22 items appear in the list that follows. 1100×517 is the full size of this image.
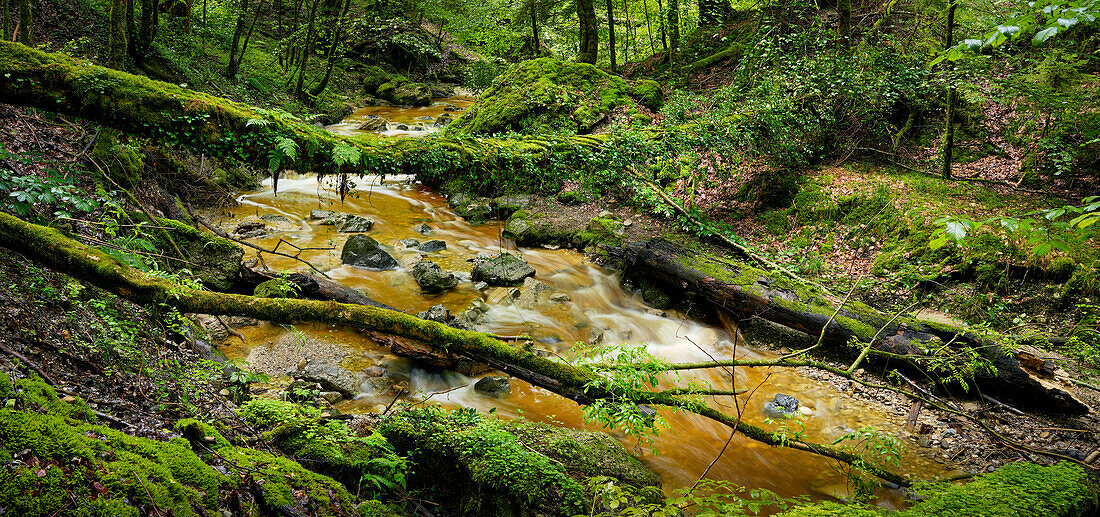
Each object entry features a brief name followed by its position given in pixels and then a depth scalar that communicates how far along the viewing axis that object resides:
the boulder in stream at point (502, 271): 8.88
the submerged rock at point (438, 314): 7.28
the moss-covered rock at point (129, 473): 1.96
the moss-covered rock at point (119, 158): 5.62
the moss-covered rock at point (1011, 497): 3.51
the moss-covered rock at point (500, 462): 3.70
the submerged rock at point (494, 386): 6.21
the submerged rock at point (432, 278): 8.45
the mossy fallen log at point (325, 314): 3.09
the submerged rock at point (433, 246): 10.05
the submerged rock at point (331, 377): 5.64
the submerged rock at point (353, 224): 10.49
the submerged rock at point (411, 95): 20.42
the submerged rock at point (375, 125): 15.91
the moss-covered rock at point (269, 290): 6.22
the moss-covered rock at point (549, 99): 12.23
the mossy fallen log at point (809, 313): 5.74
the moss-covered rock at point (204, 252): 5.85
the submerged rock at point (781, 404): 6.20
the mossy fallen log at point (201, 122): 4.02
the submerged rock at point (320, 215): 10.77
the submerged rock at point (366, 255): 8.93
